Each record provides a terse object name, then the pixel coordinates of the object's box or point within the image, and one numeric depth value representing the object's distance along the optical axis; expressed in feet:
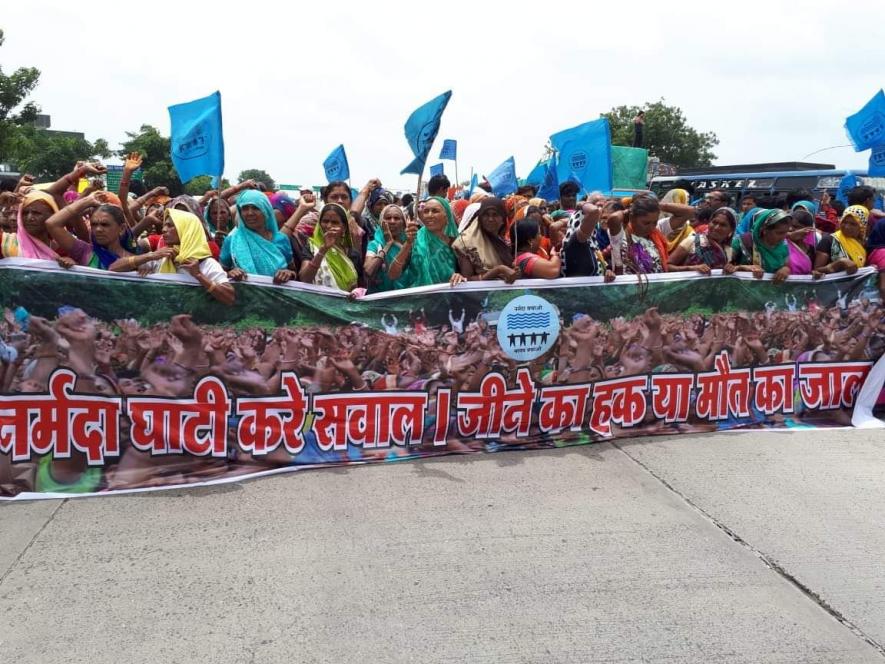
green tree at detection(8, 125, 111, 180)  137.49
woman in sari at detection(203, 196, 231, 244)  20.02
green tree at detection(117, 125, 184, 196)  153.30
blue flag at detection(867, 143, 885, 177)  23.91
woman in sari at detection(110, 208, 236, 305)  13.75
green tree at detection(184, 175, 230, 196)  171.01
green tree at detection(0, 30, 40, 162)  85.59
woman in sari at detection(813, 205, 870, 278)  19.31
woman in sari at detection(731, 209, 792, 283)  17.97
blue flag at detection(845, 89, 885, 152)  23.79
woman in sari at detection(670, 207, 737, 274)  19.06
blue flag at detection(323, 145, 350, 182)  26.35
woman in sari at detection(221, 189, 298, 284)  14.83
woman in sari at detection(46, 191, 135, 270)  13.55
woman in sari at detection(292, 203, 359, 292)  14.94
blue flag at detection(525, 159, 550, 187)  32.30
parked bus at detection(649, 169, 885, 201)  60.39
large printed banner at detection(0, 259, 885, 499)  13.38
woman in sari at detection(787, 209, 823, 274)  18.88
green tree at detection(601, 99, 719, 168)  161.07
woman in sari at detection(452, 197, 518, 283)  15.99
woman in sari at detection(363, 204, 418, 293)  16.08
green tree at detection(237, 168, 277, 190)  212.13
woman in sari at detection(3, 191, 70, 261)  13.65
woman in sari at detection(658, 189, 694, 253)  18.33
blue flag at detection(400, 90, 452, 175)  16.83
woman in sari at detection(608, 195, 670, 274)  17.12
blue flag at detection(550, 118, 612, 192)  21.12
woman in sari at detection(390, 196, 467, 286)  15.93
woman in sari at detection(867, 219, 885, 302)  19.24
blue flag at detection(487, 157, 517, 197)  27.40
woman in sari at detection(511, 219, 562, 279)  16.16
